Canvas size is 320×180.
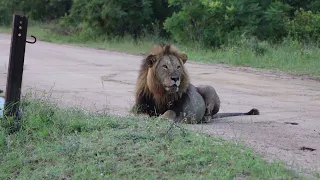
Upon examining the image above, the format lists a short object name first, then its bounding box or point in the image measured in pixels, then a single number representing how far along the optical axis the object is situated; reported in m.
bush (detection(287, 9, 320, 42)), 24.52
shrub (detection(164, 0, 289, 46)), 24.89
